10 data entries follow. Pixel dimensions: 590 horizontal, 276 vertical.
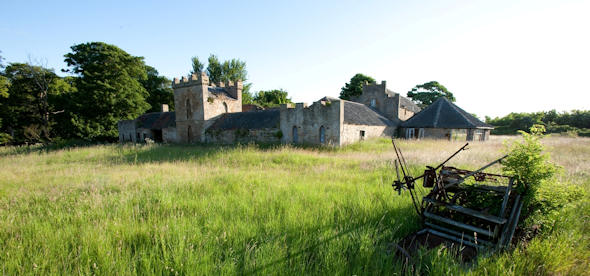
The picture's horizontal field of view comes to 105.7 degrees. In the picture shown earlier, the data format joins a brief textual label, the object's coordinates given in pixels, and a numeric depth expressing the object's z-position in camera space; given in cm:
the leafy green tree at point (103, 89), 2702
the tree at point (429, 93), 4538
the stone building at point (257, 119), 1814
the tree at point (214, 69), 4612
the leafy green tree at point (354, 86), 4328
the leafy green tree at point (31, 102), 2966
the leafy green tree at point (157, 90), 4138
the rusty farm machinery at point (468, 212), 291
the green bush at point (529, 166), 298
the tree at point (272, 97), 5078
